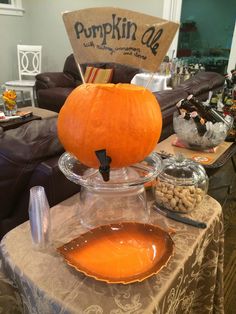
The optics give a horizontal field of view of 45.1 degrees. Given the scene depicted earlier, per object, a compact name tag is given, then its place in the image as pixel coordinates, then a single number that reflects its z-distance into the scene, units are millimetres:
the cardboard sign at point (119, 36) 730
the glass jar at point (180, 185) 901
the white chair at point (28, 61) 4594
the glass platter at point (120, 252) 636
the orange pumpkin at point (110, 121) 727
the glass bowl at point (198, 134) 1456
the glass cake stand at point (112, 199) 833
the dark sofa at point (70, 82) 2531
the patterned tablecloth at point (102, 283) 583
